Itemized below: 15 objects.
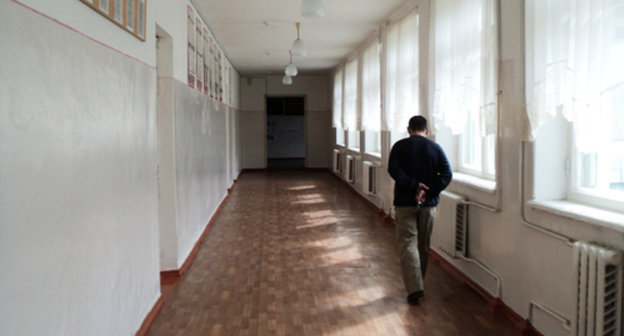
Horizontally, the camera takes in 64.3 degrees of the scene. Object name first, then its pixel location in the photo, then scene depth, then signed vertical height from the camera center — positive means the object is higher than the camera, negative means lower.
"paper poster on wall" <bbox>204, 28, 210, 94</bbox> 7.65 +1.18
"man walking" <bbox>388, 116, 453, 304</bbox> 4.27 -0.45
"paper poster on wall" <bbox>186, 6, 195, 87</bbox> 6.00 +1.19
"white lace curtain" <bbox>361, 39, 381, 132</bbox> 9.13 +0.95
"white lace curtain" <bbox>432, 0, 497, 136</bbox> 4.09 +0.70
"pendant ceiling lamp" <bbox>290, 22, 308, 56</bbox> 7.20 +1.31
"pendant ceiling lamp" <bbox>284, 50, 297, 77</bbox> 9.50 +1.30
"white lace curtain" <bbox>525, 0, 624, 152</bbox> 2.71 +0.42
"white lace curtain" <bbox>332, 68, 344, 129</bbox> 14.27 +1.10
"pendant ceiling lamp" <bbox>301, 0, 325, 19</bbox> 4.61 +1.21
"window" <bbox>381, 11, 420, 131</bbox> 6.50 +0.93
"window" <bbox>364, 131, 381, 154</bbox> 10.71 -0.10
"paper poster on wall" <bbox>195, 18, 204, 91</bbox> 6.78 +1.18
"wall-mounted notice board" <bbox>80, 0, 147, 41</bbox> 2.72 +0.78
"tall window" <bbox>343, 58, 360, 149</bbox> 11.66 +0.89
